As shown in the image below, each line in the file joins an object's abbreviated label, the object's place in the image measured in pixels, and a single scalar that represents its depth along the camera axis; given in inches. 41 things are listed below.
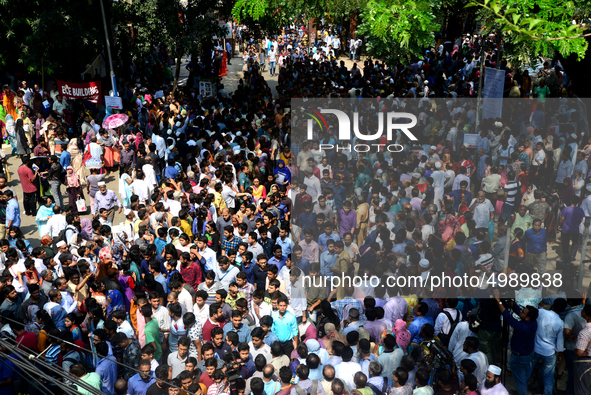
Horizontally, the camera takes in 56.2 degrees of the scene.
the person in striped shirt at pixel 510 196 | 398.3
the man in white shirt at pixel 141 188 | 430.0
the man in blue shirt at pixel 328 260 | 319.6
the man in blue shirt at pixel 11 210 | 402.6
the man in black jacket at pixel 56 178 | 462.0
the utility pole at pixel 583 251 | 348.5
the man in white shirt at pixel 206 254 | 316.8
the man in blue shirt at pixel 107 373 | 236.2
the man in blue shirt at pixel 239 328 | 254.8
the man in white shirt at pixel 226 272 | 297.6
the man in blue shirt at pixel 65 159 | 494.9
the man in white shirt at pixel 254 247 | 324.8
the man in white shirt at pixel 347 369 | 232.5
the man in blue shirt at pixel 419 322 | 259.1
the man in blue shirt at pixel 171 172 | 451.2
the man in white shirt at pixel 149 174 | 452.4
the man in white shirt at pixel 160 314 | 269.0
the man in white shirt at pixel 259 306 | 273.0
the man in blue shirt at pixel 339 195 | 423.2
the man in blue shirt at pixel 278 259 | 315.3
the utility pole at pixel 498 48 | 469.2
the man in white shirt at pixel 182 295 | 277.5
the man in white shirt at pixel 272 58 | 1107.3
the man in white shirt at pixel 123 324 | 257.0
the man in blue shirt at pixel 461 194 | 403.5
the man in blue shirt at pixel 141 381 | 228.4
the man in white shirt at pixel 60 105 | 681.0
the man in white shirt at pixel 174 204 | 383.2
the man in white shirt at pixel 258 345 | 245.9
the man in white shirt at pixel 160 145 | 519.5
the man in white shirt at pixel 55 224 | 375.2
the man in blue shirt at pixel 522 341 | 257.1
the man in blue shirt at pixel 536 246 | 337.4
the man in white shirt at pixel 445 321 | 263.3
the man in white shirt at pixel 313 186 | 431.5
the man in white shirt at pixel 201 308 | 272.4
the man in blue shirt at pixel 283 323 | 265.9
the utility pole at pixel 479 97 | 487.4
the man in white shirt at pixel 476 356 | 239.9
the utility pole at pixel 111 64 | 620.7
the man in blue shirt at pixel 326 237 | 337.4
